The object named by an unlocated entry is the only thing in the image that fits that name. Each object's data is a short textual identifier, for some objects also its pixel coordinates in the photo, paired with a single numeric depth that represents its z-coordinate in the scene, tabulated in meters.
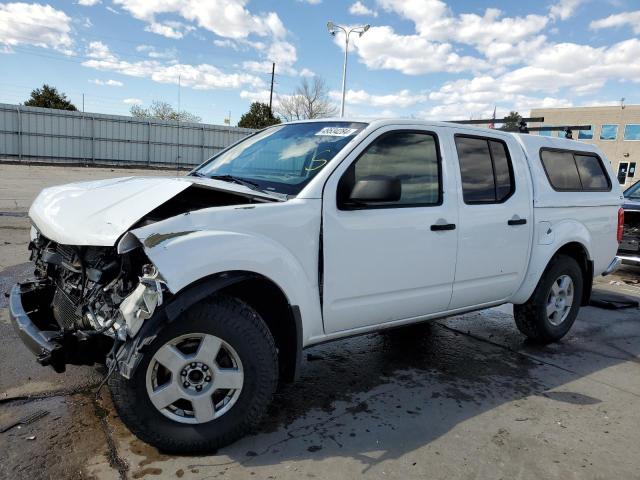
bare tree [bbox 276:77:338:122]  46.08
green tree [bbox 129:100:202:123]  55.28
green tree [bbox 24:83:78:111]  37.21
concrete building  48.97
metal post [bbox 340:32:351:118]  28.55
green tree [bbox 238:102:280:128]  43.03
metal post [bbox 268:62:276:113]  49.19
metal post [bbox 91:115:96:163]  29.20
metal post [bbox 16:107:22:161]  26.87
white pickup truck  2.56
